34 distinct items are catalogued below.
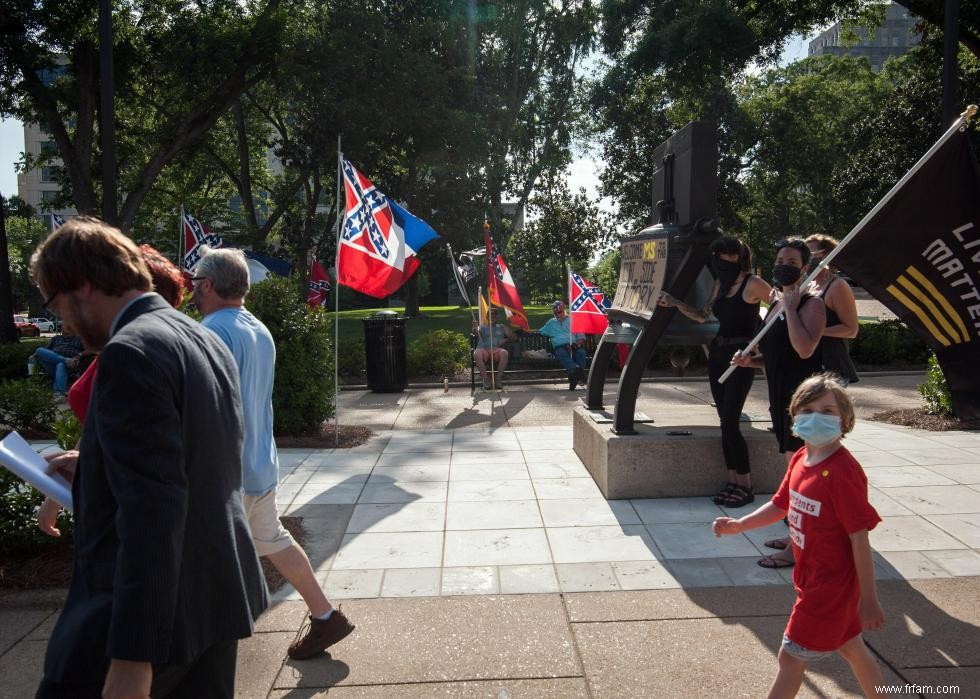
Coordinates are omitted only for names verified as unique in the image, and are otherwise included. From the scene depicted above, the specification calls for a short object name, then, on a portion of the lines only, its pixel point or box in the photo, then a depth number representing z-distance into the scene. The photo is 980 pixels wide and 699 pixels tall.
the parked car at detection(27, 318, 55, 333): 55.57
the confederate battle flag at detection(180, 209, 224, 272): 15.78
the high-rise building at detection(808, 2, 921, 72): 132.12
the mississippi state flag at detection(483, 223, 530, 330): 12.02
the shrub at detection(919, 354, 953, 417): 8.96
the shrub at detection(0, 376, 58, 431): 9.03
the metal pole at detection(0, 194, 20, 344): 18.20
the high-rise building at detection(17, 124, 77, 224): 93.69
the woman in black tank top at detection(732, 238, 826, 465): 4.40
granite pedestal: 5.93
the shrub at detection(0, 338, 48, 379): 14.61
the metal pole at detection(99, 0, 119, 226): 11.83
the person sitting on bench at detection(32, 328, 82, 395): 12.41
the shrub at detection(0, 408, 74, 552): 4.57
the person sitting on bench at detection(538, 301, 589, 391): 12.62
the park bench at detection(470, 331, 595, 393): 13.66
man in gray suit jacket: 1.68
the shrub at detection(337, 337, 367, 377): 14.38
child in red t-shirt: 2.60
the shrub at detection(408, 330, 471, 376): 14.40
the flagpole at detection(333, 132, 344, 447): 8.02
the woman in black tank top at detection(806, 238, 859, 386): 4.52
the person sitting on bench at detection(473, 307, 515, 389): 12.74
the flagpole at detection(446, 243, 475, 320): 13.48
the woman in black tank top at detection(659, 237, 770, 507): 5.32
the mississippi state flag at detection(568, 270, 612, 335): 12.39
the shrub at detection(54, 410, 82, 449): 4.79
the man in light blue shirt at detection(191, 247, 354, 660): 3.35
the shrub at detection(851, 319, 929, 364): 14.50
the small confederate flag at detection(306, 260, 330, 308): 20.45
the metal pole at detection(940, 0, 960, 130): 10.03
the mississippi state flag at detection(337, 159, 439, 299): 8.12
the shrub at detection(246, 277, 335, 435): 8.63
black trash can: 12.52
